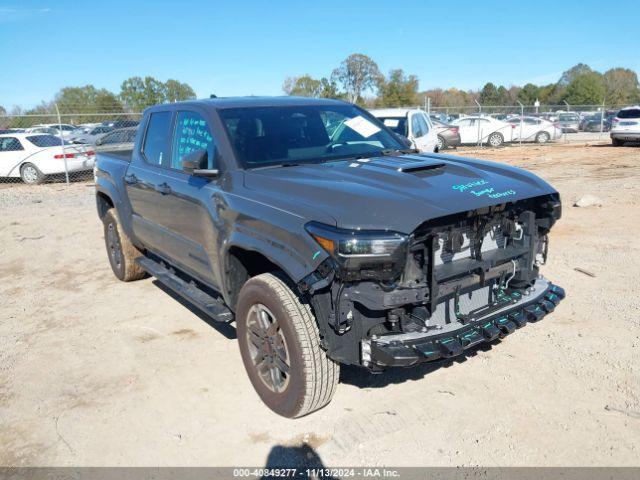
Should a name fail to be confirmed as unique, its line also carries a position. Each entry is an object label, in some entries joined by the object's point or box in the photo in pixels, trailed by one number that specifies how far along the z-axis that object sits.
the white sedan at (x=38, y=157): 15.35
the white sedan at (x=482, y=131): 24.95
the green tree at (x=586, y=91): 74.44
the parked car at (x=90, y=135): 22.01
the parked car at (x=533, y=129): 26.34
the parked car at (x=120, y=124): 19.90
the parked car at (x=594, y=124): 32.88
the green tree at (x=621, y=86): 76.12
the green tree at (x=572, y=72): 111.81
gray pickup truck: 2.77
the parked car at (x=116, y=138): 16.06
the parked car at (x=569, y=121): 31.06
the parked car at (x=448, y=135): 20.41
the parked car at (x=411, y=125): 11.48
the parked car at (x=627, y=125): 20.45
